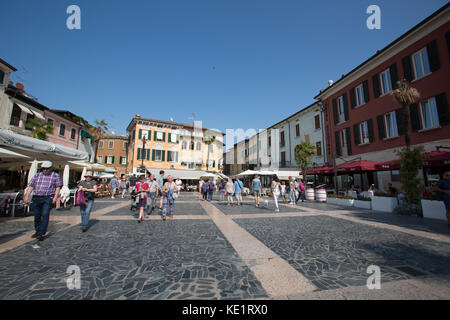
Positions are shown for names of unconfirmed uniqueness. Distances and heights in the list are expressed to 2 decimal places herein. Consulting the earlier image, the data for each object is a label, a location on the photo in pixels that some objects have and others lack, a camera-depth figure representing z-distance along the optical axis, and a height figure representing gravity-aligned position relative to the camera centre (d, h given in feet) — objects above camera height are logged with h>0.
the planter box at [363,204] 33.58 -3.76
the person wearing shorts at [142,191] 21.09 -0.87
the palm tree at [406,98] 29.45 +13.07
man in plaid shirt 14.89 -0.89
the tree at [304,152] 59.62 +9.59
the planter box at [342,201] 37.20 -3.76
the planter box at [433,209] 23.41 -3.26
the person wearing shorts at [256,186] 36.19 -0.65
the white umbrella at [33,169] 25.28 +1.82
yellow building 100.22 +20.35
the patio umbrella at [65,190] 30.76 -1.12
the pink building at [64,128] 67.97 +21.51
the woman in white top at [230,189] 39.26 -1.22
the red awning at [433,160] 25.46 +3.16
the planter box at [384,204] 29.86 -3.24
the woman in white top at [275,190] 30.81 -1.14
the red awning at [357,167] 36.46 +3.20
